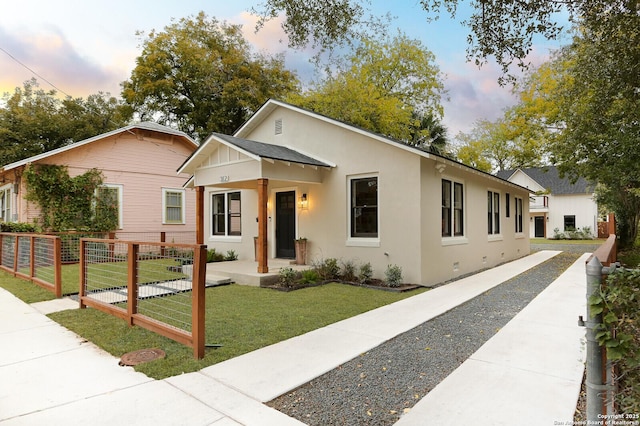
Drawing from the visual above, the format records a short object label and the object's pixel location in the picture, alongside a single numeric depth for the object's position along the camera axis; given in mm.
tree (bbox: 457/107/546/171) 21812
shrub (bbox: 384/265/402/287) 8258
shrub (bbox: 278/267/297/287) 8180
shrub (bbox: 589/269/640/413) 1812
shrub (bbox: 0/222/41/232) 11938
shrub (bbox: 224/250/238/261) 11906
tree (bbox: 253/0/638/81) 5379
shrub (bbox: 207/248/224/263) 11735
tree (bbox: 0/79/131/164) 21734
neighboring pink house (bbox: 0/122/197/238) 13953
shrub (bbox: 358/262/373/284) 8852
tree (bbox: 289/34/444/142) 21578
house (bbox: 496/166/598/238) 29906
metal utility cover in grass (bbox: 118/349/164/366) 3791
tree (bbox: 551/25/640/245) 6217
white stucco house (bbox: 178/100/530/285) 8547
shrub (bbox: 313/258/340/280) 9148
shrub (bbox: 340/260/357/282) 9095
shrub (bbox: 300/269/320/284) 8519
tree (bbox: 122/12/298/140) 22641
